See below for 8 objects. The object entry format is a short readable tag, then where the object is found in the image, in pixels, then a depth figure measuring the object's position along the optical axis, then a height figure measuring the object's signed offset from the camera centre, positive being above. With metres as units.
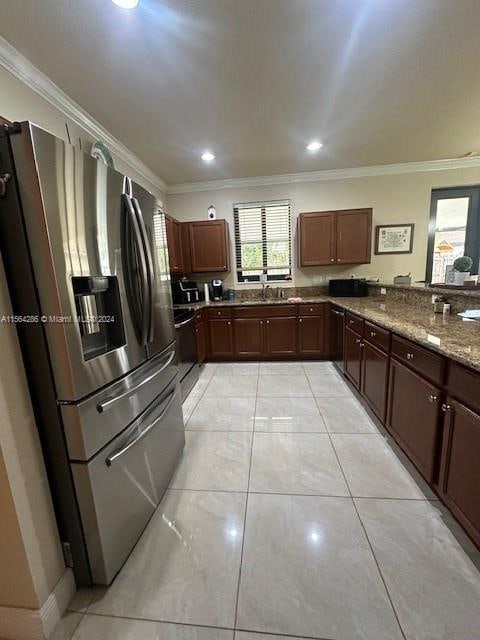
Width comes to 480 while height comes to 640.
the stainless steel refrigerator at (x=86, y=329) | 0.88 -0.18
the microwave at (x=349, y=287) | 3.86 -0.23
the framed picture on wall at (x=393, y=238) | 4.05 +0.48
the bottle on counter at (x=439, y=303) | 2.28 -0.32
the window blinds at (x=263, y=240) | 4.27 +0.58
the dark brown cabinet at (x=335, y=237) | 3.79 +0.52
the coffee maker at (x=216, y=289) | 4.27 -0.17
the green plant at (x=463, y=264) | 2.25 +0.01
